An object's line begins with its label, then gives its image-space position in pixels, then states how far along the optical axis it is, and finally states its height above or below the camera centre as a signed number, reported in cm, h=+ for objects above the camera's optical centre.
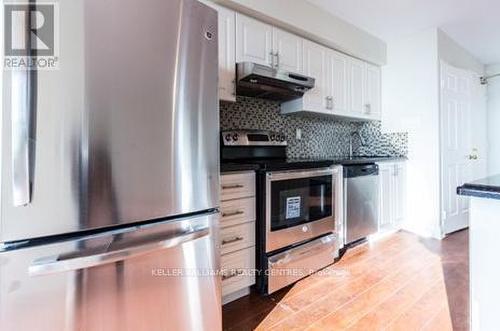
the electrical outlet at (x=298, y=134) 302 +34
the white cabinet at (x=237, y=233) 170 -43
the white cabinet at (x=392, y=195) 304 -35
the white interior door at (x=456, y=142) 323 +27
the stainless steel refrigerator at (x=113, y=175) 79 -3
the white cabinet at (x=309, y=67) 210 +95
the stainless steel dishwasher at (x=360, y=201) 256 -35
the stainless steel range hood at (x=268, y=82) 202 +66
